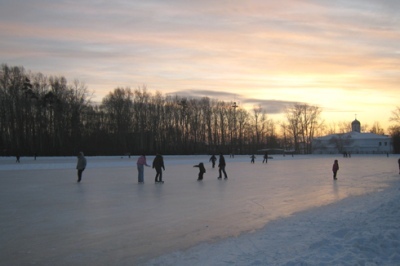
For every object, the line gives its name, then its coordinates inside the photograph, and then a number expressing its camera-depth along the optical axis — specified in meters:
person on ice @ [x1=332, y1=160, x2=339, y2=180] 19.30
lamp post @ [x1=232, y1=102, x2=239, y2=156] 95.09
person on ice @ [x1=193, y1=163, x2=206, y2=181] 19.17
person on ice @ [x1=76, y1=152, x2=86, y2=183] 17.70
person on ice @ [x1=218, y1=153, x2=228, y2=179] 20.17
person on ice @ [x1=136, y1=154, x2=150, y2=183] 17.38
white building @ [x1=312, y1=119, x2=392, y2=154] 111.56
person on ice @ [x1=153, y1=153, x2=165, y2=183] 17.45
